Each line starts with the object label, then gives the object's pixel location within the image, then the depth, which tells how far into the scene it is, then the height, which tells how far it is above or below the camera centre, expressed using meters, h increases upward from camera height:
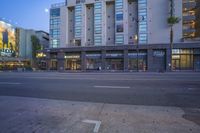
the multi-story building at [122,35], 27.19 +7.90
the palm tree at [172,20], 26.04 +10.56
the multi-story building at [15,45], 42.94 +8.68
